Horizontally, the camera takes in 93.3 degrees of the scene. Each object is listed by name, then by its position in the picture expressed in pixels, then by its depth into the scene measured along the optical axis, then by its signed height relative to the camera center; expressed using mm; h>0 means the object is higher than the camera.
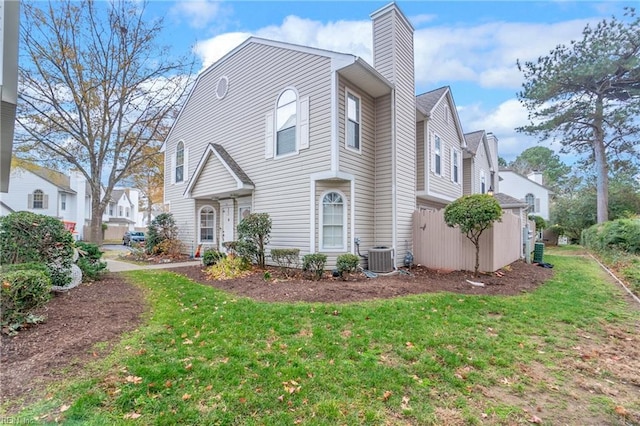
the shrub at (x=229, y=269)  8359 -1263
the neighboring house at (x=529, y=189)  31281 +4090
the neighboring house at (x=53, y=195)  25531 +2639
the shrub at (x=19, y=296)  4125 -1028
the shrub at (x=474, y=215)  7906 +339
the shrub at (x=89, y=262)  7729 -993
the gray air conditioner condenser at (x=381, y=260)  8984 -1006
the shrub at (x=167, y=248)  13633 -1047
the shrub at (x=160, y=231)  13969 -280
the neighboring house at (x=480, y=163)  17031 +3925
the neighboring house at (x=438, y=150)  11969 +3373
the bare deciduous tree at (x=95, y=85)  15117 +7625
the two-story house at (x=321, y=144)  8867 +2704
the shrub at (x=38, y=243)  6031 -390
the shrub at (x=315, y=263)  8070 -1015
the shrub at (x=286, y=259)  8641 -1015
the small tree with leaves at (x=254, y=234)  9023 -263
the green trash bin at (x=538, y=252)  12324 -1010
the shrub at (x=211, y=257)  10016 -1056
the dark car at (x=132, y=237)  24244 -1019
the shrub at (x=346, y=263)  8211 -1007
